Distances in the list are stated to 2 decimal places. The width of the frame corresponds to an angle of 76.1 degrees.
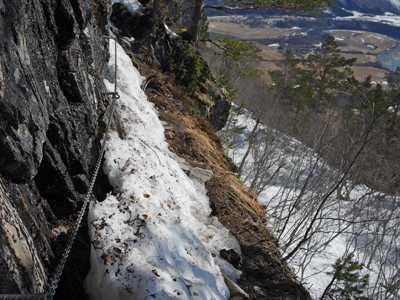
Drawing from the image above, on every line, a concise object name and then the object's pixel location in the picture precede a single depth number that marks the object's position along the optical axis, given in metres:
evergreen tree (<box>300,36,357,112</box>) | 26.75
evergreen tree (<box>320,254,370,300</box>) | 3.89
